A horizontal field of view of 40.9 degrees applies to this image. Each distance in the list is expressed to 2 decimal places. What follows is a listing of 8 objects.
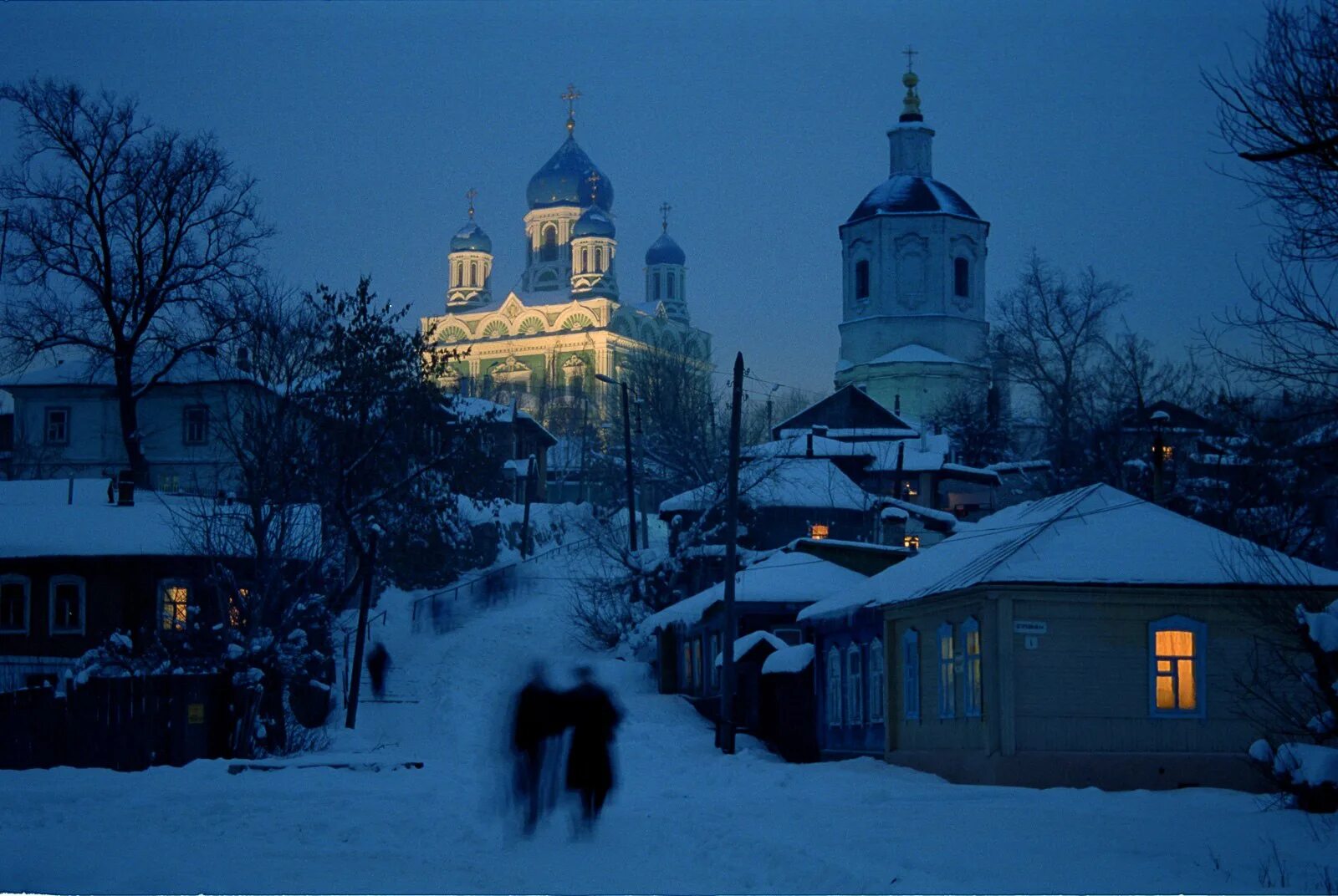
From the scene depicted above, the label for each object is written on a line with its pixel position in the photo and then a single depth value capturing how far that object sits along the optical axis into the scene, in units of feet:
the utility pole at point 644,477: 190.21
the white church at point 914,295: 277.23
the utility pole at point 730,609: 93.40
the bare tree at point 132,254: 137.49
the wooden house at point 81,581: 124.36
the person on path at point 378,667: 131.34
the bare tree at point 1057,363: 191.52
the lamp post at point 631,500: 160.56
